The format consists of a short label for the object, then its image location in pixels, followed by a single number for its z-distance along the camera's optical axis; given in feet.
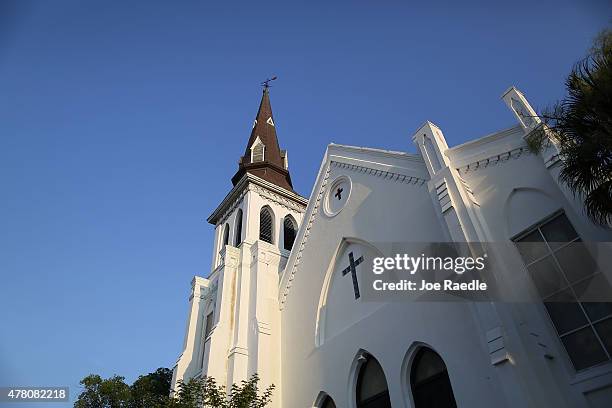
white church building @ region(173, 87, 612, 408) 24.53
